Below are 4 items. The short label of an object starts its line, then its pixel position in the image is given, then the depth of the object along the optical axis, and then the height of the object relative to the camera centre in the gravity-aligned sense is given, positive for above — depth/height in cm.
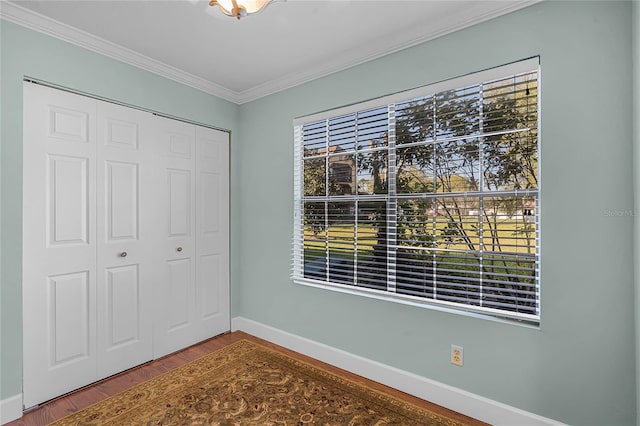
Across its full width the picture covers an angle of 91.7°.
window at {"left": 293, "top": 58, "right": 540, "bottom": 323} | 192 +12
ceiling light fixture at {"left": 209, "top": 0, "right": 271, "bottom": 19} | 153 +103
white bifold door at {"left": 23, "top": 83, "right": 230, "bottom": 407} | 216 -22
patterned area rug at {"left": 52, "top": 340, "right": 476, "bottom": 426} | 200 -134
